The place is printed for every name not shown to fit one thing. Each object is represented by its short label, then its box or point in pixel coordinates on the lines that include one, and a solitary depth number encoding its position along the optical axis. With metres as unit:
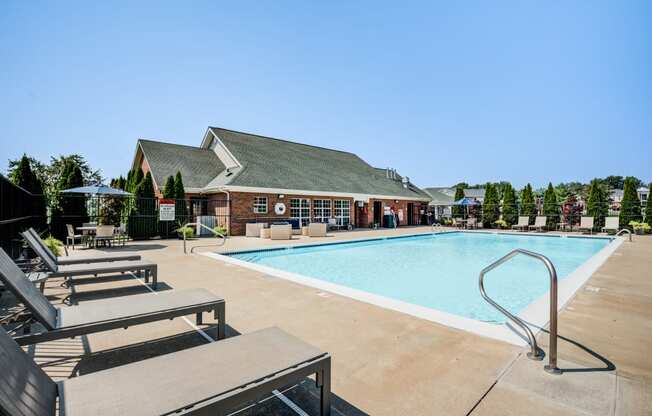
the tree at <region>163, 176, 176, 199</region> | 16.02
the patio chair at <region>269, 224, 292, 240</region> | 14.95
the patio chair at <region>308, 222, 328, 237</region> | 17.02
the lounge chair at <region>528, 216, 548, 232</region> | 21.36
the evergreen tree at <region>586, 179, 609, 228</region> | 20.78
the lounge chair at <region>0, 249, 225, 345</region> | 2.65
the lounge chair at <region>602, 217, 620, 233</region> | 19.27
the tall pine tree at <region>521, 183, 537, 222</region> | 23.09
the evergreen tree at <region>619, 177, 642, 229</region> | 19.94
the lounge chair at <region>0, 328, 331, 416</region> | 1.55
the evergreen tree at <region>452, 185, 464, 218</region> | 27.64
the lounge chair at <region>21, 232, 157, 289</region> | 5.12
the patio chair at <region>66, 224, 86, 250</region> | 11.29
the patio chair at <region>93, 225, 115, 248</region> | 11.46
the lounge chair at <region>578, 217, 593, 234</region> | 19.61
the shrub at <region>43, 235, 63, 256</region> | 8.02
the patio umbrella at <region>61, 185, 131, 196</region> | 11.79
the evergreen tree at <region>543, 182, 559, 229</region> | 22.47
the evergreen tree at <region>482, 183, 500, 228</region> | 24.45
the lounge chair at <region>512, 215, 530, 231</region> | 21.97
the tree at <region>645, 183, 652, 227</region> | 19.33
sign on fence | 13.41
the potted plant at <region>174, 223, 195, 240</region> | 14.75
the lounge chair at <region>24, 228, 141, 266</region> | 5.59
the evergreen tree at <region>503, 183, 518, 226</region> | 23.70
